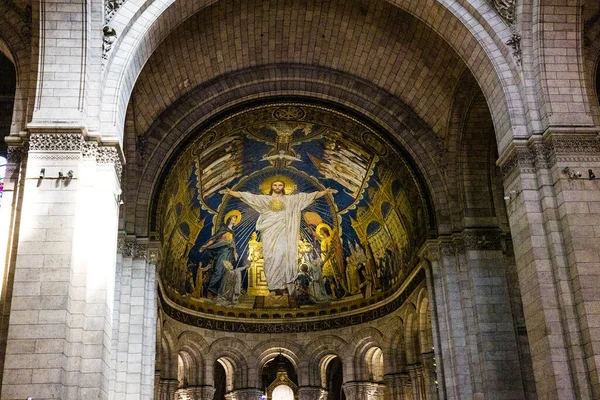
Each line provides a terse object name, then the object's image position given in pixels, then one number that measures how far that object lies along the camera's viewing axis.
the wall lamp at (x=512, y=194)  12.85
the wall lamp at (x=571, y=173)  12.20
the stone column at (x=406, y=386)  23.23
